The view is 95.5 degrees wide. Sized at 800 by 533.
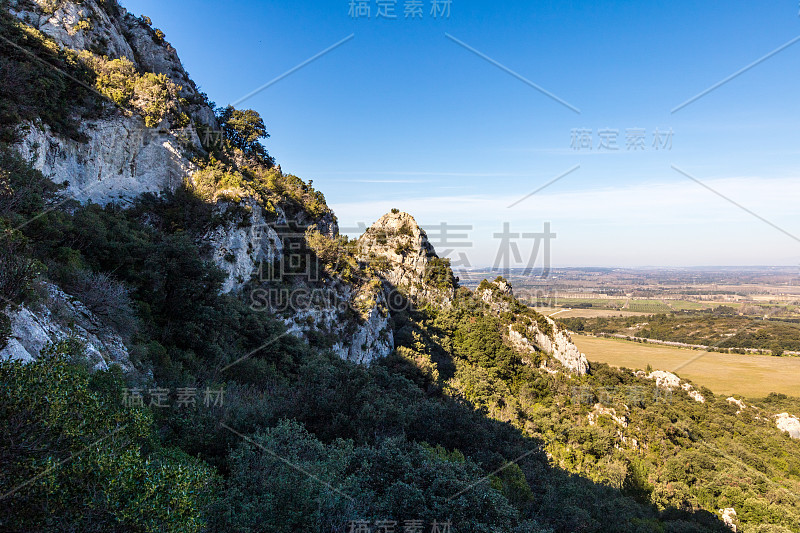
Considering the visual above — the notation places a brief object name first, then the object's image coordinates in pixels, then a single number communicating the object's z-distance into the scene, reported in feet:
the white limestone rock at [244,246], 70.49
